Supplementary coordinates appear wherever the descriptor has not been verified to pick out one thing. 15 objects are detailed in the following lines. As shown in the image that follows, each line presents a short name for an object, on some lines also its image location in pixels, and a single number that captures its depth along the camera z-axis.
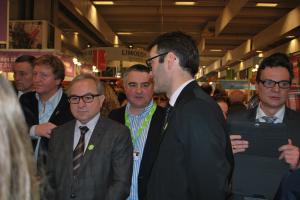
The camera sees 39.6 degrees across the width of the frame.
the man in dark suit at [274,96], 2.61
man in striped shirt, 2.77
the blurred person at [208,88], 7.14
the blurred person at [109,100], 4.19
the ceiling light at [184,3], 12.58
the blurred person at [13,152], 0.78
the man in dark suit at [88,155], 2.36
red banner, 10.52
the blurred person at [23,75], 3.79
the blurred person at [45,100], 2.92
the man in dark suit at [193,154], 1.91
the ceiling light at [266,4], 11.30
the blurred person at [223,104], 5.11
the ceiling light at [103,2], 12.69
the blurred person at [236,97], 6.10
